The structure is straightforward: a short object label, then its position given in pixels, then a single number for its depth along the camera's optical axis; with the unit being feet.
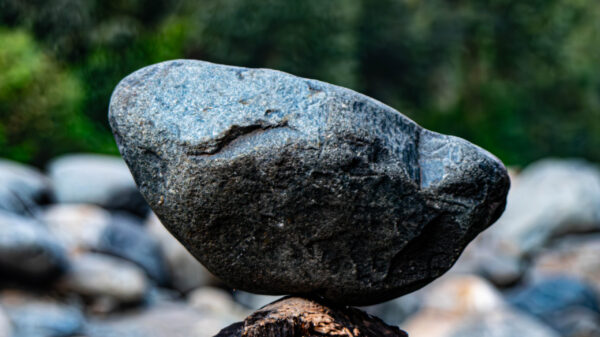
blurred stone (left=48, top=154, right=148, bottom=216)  32.81
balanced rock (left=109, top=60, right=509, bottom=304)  9.75
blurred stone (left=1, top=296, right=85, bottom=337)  22.41
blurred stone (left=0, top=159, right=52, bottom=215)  27.14
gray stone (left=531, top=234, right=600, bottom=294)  37.01
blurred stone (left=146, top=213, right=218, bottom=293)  30.99
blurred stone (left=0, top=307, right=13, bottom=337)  20.63
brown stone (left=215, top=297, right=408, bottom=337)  10.11
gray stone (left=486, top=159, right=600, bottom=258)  40.27
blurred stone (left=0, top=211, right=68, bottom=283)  23.43
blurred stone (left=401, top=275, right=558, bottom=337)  25.29
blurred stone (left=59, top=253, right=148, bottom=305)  25.93
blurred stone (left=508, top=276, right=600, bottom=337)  28.68
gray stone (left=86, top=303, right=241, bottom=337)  24.31
